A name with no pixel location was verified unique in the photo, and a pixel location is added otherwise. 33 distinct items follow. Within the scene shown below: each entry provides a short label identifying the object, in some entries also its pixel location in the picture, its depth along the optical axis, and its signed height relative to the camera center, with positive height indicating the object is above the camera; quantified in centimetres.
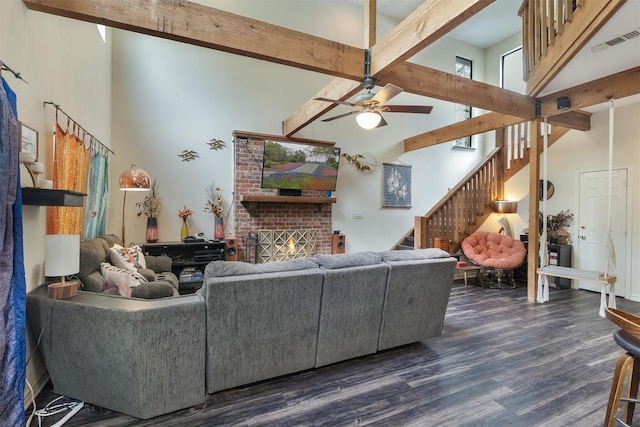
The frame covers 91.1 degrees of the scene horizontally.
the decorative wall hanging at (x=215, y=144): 547 +119
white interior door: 522 -14
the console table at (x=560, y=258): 575 -82
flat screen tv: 550 +83
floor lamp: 376 +37
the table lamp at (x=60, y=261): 218 -35
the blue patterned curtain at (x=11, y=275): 170 -38
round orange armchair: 564 -73
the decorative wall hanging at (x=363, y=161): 659 +111
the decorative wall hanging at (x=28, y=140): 215 +51
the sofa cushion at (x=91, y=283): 263 -61
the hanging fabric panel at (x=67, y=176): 262 +32
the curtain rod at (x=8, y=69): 185 +86
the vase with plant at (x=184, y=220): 520 -14
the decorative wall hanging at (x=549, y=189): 613 +49
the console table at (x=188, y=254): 479 -67
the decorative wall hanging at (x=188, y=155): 529 +96
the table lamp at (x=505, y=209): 650 +10
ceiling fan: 323 +122
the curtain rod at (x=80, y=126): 261 +89
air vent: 310 +180
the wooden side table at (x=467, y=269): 568 -101
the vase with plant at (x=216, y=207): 541 +8
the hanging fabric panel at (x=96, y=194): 346 +20
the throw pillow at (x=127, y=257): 343 -53
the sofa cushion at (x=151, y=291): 235 -60
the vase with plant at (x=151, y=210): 494 +2
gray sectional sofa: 204 -86
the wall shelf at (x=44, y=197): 208 +9
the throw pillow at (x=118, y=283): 286 -67
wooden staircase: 632 +40
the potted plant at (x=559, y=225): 586 -20
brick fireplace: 554 +16
